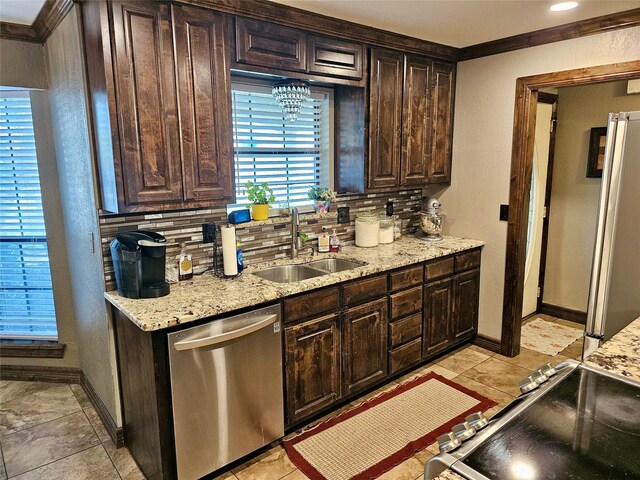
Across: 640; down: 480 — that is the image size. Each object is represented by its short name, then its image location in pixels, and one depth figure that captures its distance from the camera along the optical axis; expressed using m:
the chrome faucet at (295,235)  3.05
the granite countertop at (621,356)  1.43
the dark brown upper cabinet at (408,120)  3.23
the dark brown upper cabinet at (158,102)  2.08
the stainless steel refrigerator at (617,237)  2.15
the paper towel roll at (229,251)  2.55
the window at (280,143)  3.00
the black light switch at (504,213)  3.49
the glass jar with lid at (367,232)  3.46
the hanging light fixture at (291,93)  3.01
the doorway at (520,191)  3.18
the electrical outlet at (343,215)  3.49
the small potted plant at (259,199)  2.90
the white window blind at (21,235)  3.10
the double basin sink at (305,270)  2.94
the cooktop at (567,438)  0.97
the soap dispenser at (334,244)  3.32
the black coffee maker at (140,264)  2.17
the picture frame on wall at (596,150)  4.00
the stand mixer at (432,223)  3.69
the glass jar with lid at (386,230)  3.56
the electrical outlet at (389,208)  3.81
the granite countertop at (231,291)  2.02
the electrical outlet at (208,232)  2.73
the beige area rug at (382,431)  2.35
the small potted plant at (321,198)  3.29
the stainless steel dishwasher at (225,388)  2.06
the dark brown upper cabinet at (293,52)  2.49
